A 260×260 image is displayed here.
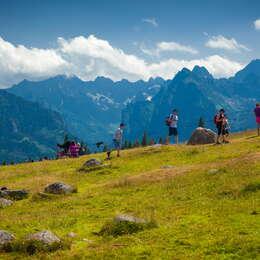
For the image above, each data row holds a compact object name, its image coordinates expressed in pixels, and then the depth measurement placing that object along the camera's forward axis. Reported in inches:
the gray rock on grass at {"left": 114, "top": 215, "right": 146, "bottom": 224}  943.0
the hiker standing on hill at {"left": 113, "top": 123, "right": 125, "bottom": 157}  2133.4
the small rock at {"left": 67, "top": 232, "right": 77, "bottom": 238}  939.5
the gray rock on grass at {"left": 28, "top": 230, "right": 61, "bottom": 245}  850.8
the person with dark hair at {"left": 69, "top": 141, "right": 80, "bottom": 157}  2694.4
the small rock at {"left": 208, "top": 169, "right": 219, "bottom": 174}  1418.9
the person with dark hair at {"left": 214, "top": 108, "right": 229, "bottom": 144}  2113.7
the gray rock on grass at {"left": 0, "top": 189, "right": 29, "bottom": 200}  1483.8
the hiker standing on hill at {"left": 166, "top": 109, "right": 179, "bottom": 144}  2306.8
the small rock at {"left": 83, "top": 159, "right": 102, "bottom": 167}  2001.2
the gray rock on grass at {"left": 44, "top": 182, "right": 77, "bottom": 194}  1461.6
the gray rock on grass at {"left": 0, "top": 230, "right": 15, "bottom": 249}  872.9
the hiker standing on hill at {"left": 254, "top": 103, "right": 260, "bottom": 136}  2319.3
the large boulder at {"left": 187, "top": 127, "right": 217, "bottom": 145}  2534.4
